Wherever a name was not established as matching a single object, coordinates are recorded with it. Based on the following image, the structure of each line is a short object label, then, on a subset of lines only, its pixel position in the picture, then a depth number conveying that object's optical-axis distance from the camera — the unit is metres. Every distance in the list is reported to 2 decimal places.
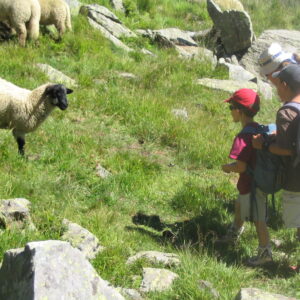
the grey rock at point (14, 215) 4.62
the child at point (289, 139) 4.43
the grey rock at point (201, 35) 14.52
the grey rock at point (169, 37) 12.88
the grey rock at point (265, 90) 11.26
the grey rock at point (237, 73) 11.70
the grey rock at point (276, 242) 5.56
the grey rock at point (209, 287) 4.13
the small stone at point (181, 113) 8.80
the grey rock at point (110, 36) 11.68
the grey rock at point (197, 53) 11.88
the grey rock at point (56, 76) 9.10
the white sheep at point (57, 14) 11.22
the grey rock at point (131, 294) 4.10
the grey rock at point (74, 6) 12.95
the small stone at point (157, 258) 4.68
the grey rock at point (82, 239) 4.54
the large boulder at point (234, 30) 13.50
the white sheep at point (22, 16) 10.36
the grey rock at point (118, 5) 14.62
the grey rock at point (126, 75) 10.02
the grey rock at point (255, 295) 3.69
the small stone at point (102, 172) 6.55
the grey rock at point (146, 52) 11.88
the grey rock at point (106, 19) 12.47
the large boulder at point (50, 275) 2.99
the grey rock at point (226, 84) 10.53
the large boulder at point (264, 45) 13.41
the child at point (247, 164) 4.96
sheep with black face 7.02
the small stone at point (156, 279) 4.25
